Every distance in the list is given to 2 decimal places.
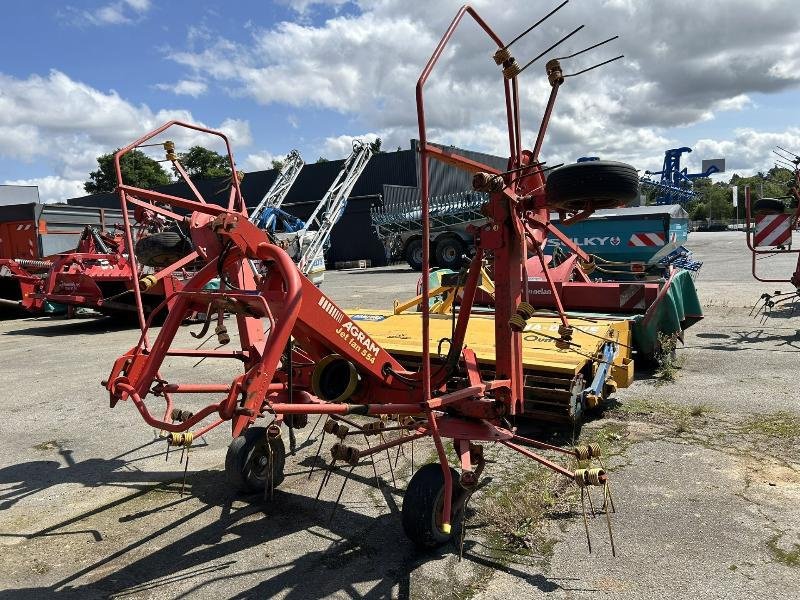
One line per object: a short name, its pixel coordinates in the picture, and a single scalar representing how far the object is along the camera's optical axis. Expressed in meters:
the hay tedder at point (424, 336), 2.90
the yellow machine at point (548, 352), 4.30
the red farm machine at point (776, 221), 8.98
